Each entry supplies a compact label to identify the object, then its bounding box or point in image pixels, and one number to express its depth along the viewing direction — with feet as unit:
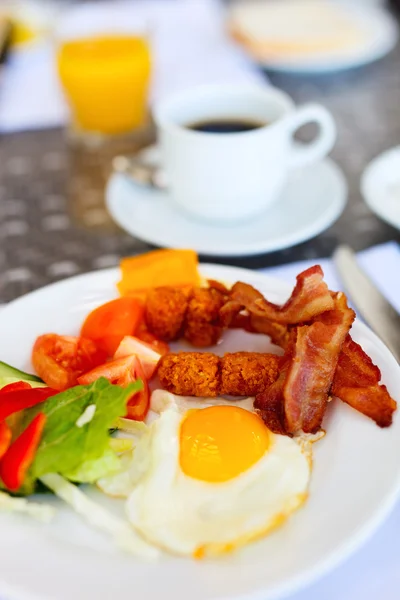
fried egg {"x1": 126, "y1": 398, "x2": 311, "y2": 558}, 1.32
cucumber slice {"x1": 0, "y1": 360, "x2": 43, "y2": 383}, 1.49
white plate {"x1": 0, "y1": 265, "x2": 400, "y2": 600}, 1.22
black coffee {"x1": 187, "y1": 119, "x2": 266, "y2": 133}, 1.96
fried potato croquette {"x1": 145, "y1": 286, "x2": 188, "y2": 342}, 1.59
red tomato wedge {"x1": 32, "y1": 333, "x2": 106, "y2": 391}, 1.51
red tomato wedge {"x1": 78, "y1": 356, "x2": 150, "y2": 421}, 1.47
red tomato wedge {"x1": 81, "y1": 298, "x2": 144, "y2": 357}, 1.58
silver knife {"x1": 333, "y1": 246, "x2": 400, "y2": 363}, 1.59
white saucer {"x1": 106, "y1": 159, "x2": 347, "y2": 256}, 1.84
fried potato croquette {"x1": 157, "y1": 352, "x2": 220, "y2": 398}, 1.49
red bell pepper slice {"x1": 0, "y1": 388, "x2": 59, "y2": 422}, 1.42
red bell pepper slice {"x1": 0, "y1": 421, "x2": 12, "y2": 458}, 1.36
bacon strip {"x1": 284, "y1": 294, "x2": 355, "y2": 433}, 1.43
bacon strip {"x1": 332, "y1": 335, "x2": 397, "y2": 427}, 1.40
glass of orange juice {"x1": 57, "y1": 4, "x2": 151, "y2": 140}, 2.29
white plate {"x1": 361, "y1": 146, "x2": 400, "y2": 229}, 1.84
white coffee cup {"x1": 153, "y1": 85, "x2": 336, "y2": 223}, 1.85
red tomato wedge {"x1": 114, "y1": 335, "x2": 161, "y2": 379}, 1.53
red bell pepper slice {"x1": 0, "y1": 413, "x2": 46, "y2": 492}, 1.35
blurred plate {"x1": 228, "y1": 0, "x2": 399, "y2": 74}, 2.53
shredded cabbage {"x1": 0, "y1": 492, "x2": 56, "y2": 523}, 1.34
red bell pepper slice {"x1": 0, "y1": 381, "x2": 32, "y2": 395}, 1.45
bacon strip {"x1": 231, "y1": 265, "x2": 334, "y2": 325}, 1.51
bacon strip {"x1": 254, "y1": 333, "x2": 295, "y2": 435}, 1.44
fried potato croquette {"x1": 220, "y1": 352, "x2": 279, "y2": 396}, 1.49
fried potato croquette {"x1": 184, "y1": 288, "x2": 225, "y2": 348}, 1.59
